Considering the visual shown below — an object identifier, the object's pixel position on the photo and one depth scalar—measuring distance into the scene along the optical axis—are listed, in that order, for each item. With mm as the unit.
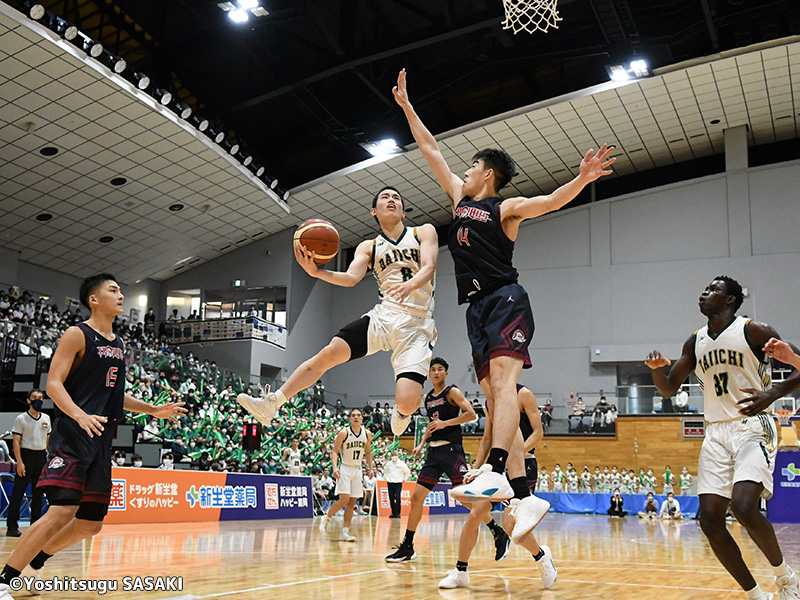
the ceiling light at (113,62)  19828
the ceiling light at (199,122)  23711
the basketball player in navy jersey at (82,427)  4531
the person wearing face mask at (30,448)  10359
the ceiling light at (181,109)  22773
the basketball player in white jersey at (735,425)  4602
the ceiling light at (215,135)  24531
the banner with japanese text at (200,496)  12789
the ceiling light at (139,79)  20859
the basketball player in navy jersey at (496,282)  4570
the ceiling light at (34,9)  17516
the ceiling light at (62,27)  18188
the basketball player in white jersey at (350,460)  13047
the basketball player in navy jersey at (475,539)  5188
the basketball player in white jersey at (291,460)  19562
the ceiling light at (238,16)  21219
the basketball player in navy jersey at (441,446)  7605
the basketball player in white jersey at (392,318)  5766
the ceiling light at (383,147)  28047
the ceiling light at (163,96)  21875
